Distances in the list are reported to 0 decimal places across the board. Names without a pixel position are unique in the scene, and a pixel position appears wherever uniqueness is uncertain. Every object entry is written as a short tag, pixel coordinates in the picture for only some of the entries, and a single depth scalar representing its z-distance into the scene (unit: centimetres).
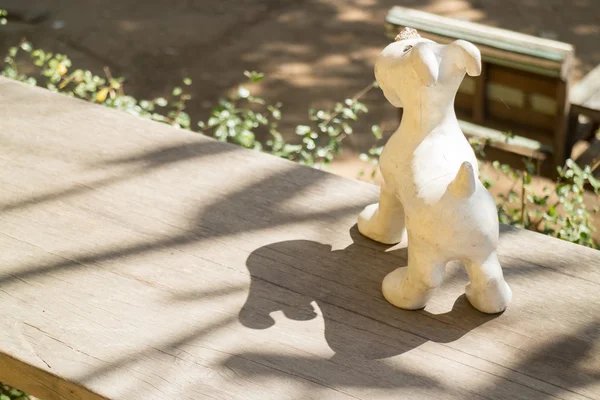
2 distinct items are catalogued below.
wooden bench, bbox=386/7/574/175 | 212
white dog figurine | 150
